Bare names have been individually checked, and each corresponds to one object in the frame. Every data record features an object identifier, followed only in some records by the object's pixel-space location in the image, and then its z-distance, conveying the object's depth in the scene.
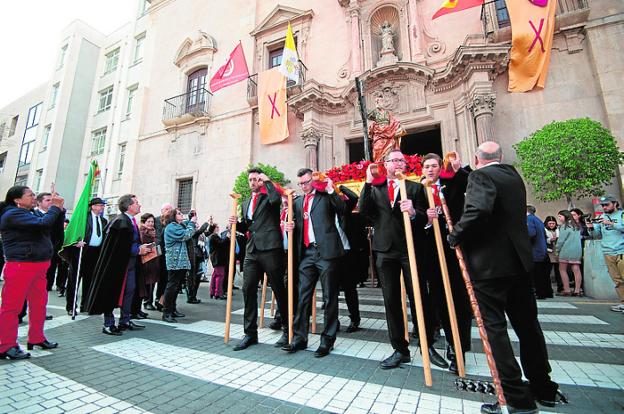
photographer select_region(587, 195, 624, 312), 5.39
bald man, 2.19
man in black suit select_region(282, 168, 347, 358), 3.50
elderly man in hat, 5.83
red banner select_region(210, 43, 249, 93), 12.54
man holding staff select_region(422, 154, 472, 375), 3.18
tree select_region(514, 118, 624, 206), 7.32
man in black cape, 4.45
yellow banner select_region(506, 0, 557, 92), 8.93
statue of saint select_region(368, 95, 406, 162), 8.67
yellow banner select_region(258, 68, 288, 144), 13.10
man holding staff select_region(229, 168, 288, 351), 3.81
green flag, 5.62
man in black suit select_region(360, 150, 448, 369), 2.98
